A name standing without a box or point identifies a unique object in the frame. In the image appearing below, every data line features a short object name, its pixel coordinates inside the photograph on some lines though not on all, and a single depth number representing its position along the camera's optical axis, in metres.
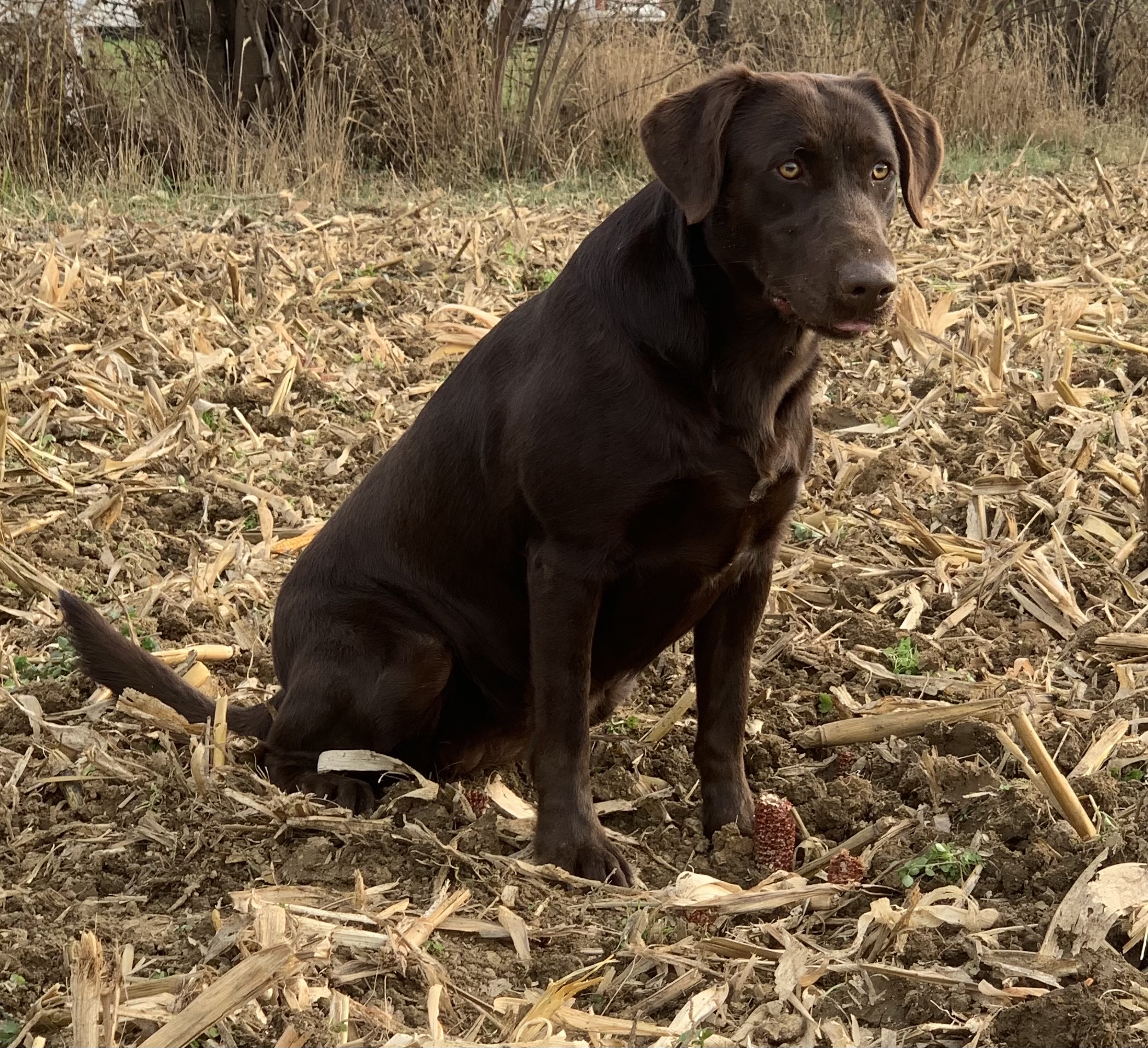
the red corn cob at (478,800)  3.33
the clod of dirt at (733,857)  3.09
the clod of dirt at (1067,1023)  2.24
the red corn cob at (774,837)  3.06
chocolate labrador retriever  2.93
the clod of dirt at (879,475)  4.83
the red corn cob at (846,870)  2.88
